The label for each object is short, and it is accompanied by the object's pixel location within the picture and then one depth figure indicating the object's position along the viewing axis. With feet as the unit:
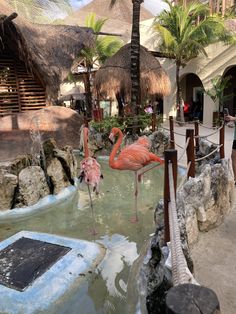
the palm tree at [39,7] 23.16
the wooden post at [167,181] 6.07
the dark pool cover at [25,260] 7.81
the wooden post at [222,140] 12.09
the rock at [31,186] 13.33
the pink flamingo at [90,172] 10.98
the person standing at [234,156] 12.10
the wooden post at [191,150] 9.49
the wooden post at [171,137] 18.48
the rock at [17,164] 13.38
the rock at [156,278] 5.79
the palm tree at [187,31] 31.75
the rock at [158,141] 22.44
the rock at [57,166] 14.83
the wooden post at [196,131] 16.56
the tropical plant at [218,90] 33.21
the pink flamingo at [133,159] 11.71
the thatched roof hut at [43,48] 24.89
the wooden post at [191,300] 2.83
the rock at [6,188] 12.90
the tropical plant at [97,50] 39.39
